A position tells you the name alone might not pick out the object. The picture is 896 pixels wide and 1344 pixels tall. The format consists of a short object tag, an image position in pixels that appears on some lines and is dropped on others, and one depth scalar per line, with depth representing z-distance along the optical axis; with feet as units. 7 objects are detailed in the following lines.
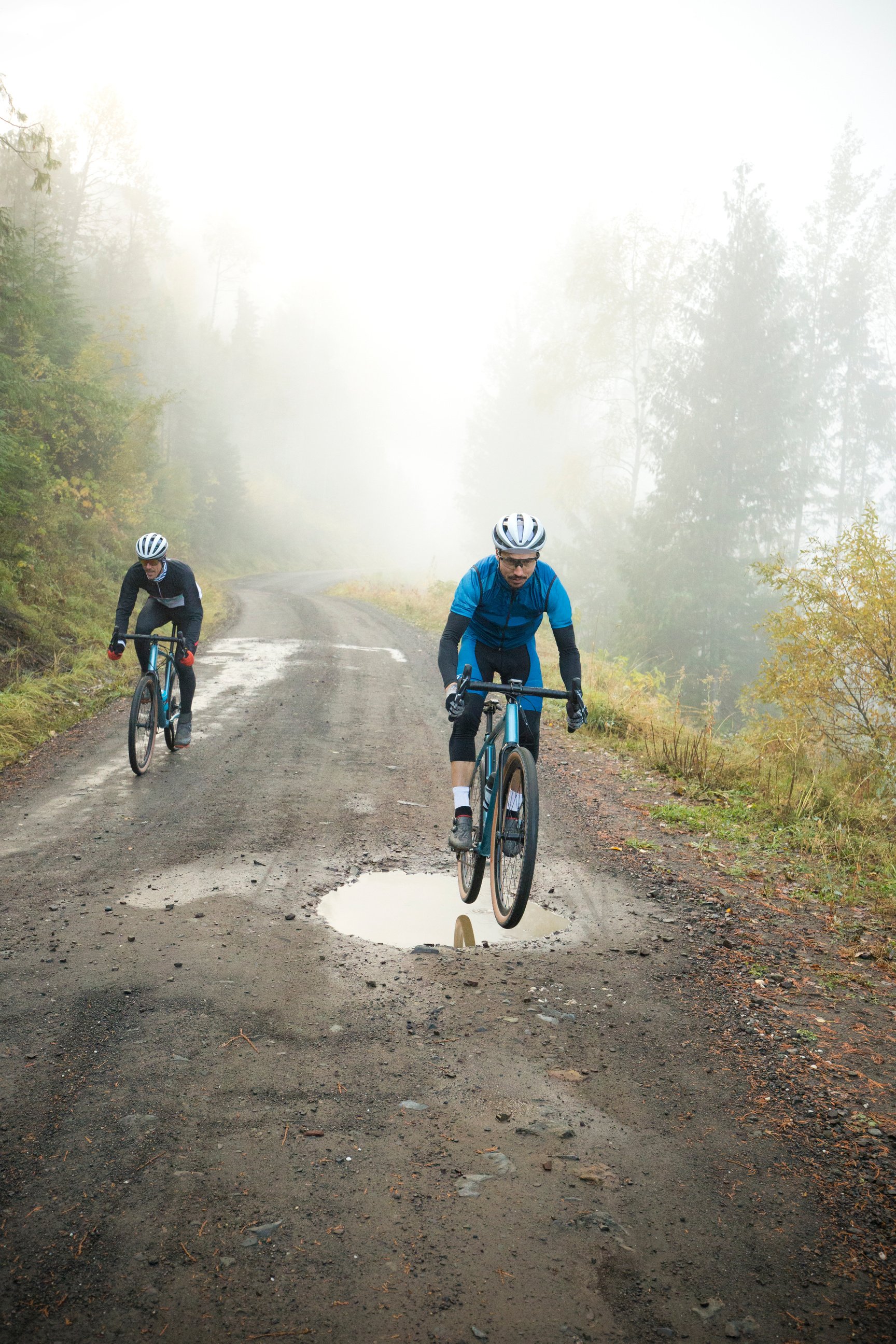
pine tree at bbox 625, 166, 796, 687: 80.38
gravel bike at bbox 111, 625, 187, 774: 26.55
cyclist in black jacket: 27.22
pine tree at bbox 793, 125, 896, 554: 108.88
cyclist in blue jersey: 17.49
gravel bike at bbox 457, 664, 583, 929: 15.57
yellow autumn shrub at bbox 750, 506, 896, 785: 30.66
